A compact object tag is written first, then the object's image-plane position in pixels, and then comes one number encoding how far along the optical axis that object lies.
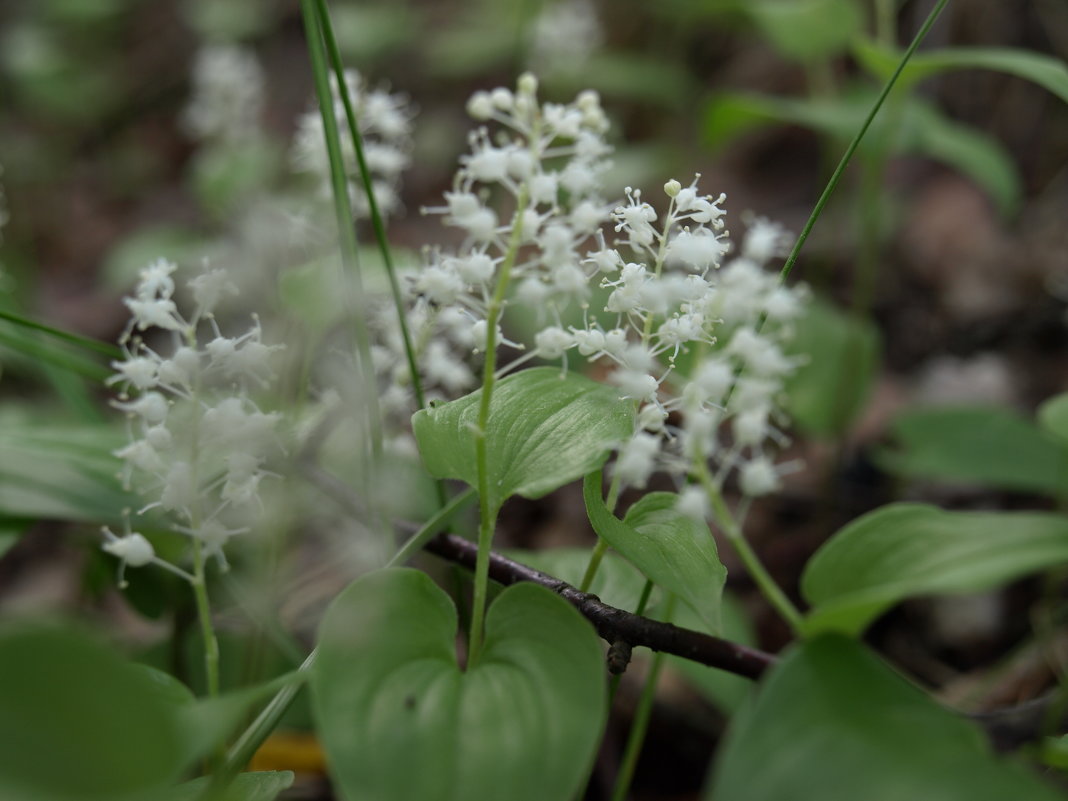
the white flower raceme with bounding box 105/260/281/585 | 0.27
